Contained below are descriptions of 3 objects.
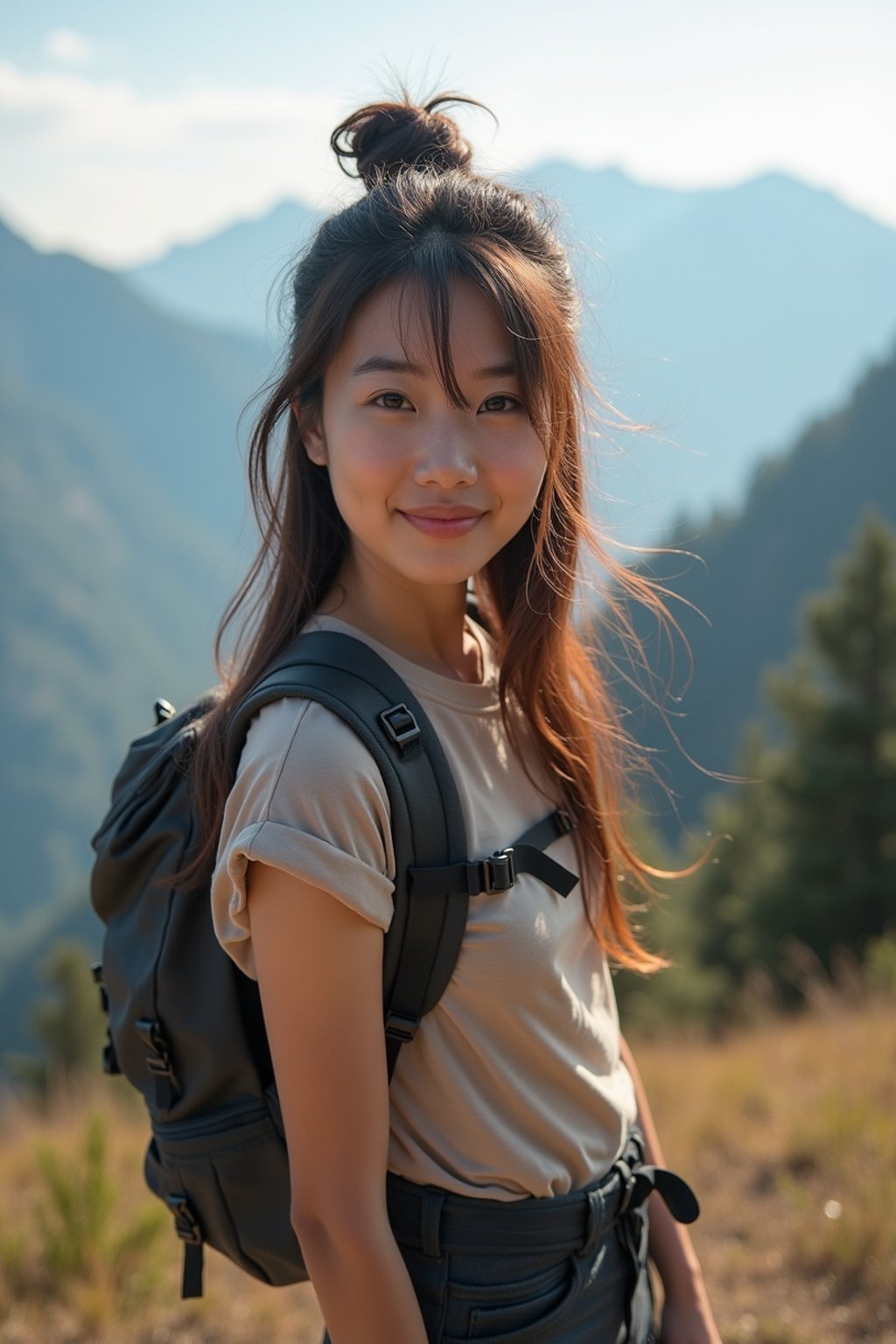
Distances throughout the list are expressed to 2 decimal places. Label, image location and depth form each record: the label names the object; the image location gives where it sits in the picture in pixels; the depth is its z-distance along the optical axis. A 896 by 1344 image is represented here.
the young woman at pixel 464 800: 1.05
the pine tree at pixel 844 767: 15.67
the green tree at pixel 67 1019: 24.12
